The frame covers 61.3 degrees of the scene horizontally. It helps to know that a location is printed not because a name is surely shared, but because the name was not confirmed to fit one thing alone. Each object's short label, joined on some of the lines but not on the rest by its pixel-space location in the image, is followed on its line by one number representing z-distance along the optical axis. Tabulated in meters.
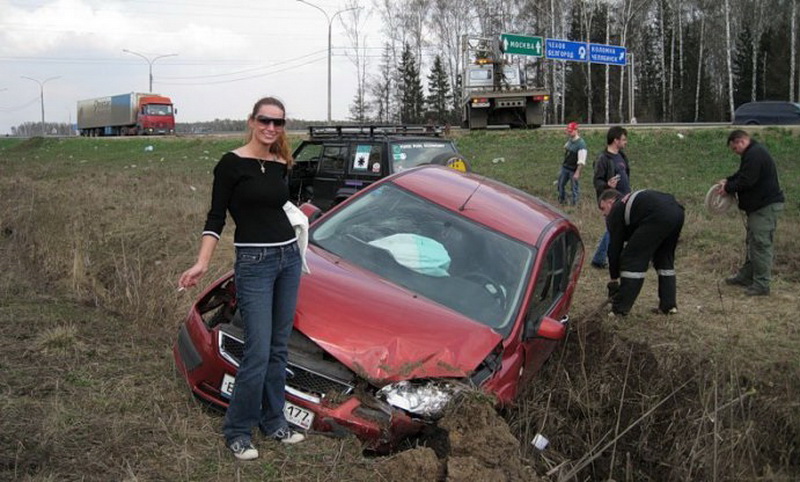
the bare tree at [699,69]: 47.42
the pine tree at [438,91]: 57.58
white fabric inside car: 4.28
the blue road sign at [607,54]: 32.57
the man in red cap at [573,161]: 12.16
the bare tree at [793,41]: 40.12
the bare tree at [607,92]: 43.22
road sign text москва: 29.42
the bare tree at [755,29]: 45.88
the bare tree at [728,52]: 40.23
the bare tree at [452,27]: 54.47
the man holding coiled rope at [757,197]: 7.05
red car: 3.23
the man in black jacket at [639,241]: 6.22
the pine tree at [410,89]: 59.34
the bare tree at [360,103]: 63.09
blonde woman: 3.08
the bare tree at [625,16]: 43.02
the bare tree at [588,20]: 46.22
